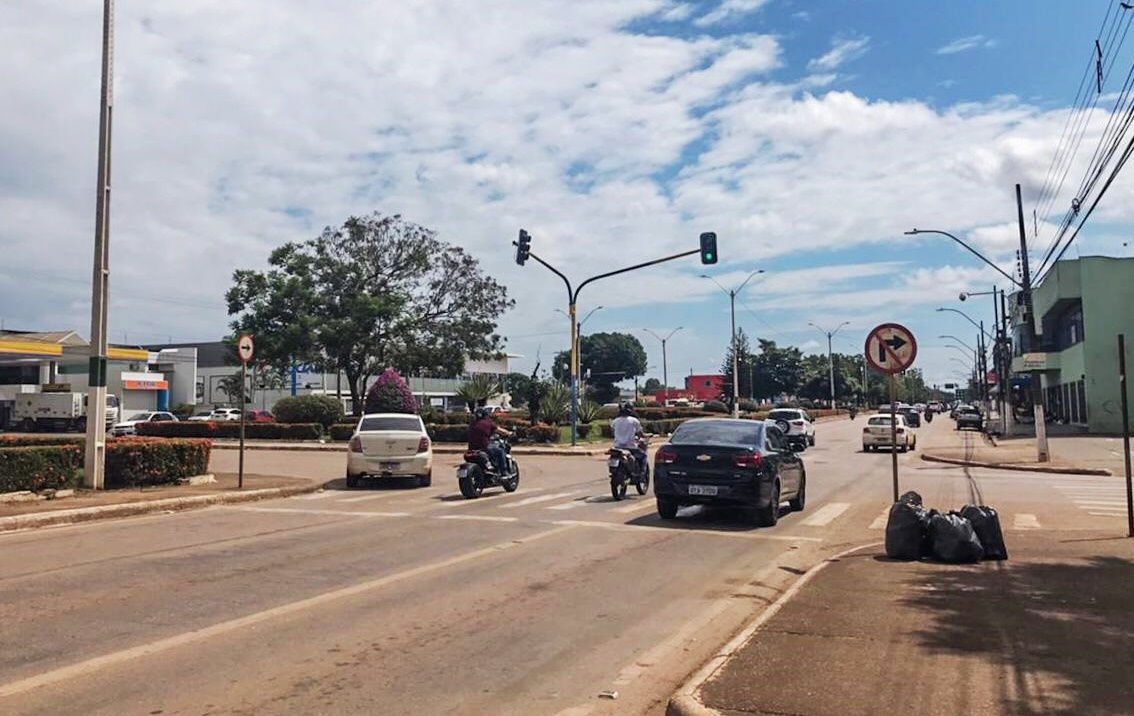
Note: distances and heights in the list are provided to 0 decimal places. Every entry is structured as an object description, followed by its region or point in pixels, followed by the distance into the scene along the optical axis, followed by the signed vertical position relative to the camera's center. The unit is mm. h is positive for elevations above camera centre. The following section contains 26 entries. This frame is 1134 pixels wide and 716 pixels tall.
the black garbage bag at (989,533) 9758 -1249
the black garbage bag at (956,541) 9586 -1310
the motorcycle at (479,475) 17281 -1047
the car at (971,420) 59625 -386
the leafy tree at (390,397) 40562 +1037
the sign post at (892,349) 12375 +879
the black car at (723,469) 13242 -752
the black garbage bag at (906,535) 9828 -1264
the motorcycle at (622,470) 16922 -950
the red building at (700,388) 126425 +4288
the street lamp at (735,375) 49819 +2327
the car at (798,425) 37375 -379
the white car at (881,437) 35875 -841
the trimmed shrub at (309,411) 42875 +488
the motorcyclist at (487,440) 17797 -391
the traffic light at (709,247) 30047 +5462
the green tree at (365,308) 50062 +6232
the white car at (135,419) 45500 +175
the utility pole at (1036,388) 27562 +748
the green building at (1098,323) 47750 +4627
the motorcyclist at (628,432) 17312 -262
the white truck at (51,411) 52719 +732
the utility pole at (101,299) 16469 +2247
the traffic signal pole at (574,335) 34188 +3108
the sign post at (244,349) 17850 +1412
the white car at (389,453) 19844 -682
